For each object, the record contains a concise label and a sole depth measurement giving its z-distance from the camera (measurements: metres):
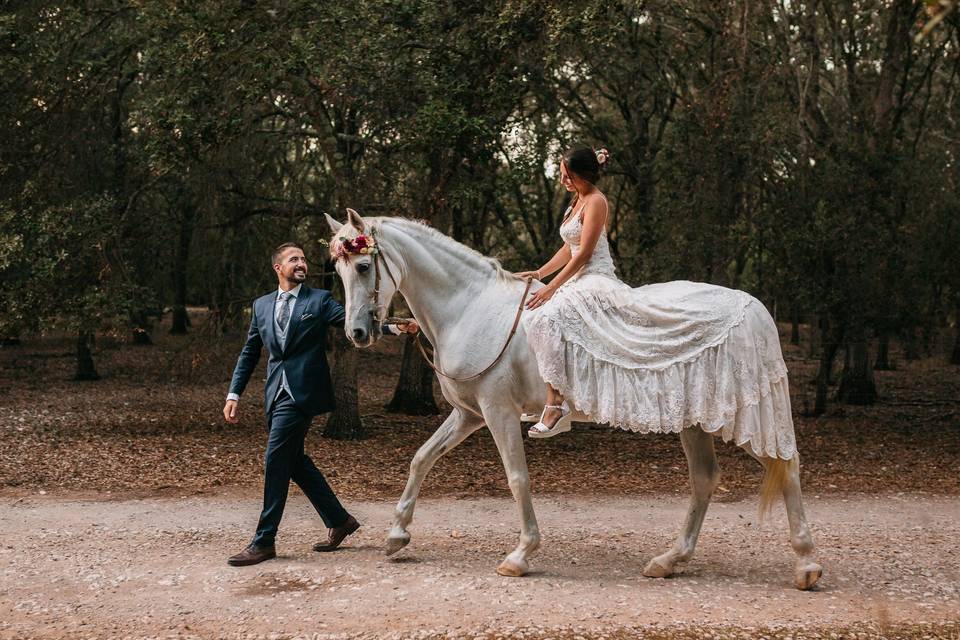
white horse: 5.70
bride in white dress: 5.62
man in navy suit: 6.14
